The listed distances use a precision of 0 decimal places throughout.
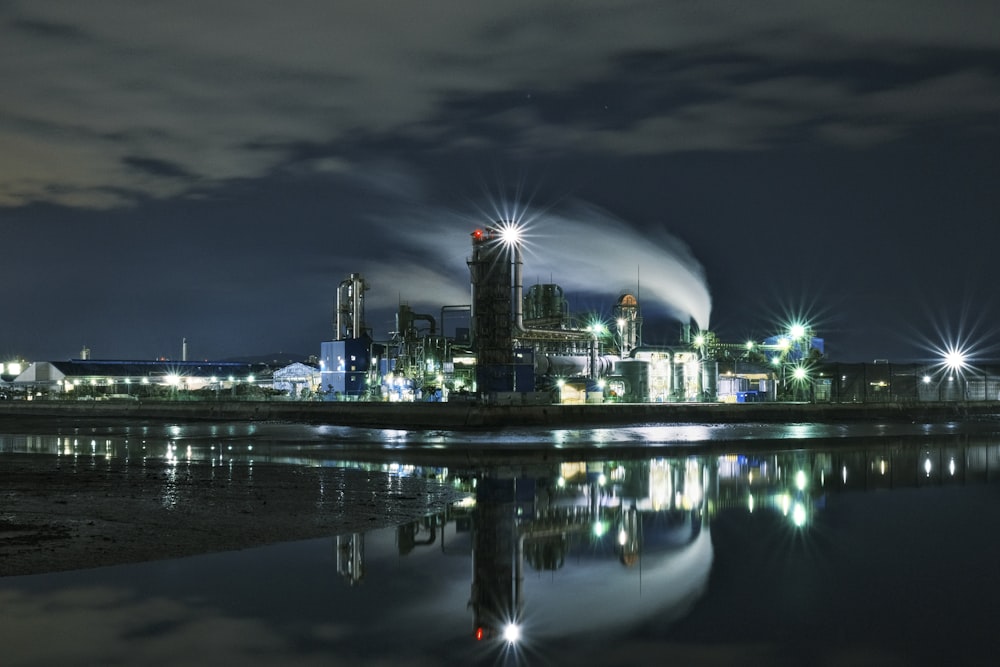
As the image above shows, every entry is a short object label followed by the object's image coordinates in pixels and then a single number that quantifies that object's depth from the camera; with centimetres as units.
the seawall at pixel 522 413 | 7894
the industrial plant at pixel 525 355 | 8762
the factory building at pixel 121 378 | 16812
